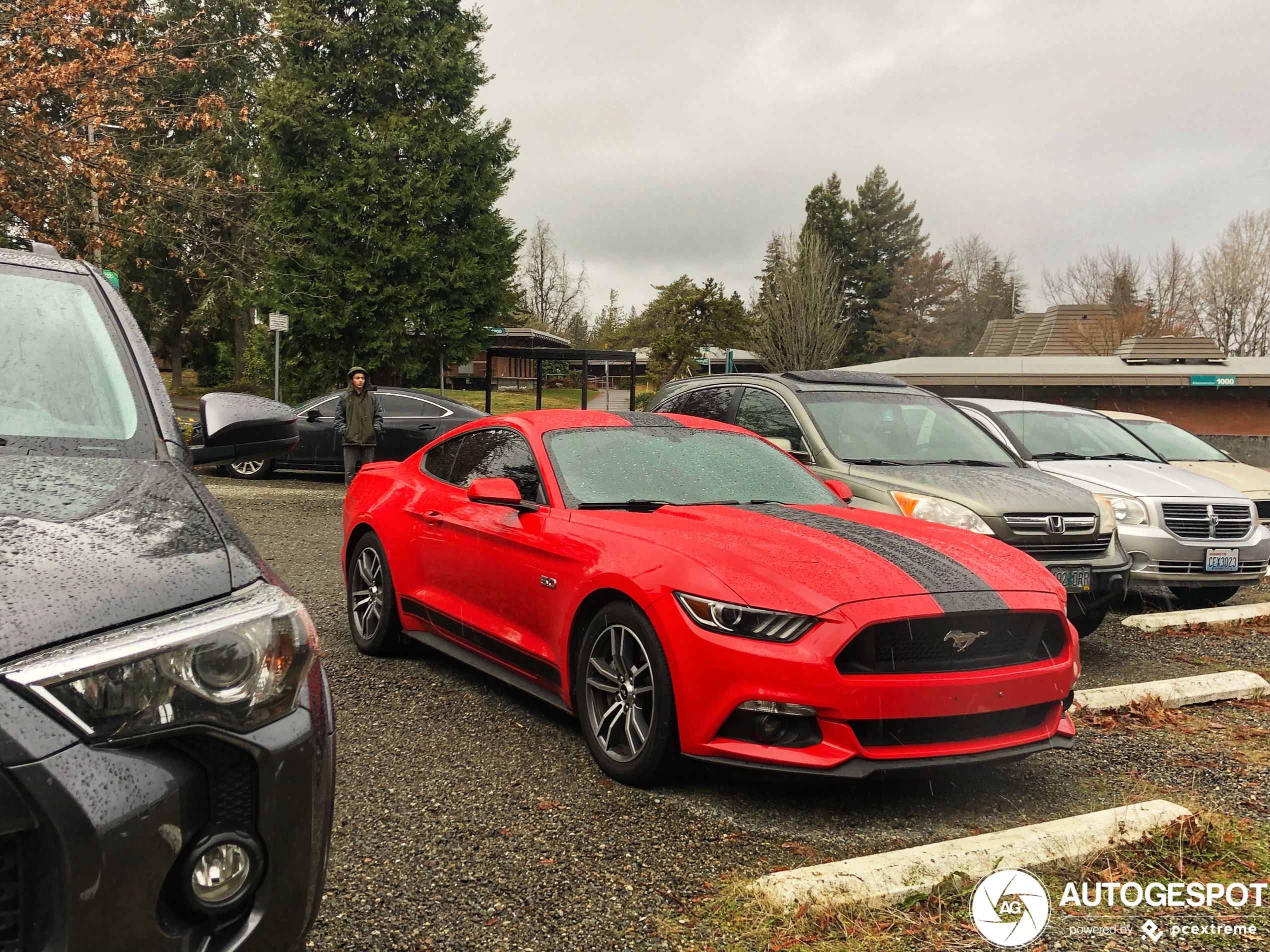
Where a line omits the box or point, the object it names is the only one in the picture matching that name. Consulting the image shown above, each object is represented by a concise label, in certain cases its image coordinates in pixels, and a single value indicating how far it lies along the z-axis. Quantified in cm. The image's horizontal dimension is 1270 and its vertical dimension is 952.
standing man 1380
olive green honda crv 641
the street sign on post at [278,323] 1838
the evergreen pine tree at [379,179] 2834
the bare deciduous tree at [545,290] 7188
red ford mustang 357
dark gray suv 148
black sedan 1541
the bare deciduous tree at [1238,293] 4653
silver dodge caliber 794
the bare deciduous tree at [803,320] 5159
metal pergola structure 2412
